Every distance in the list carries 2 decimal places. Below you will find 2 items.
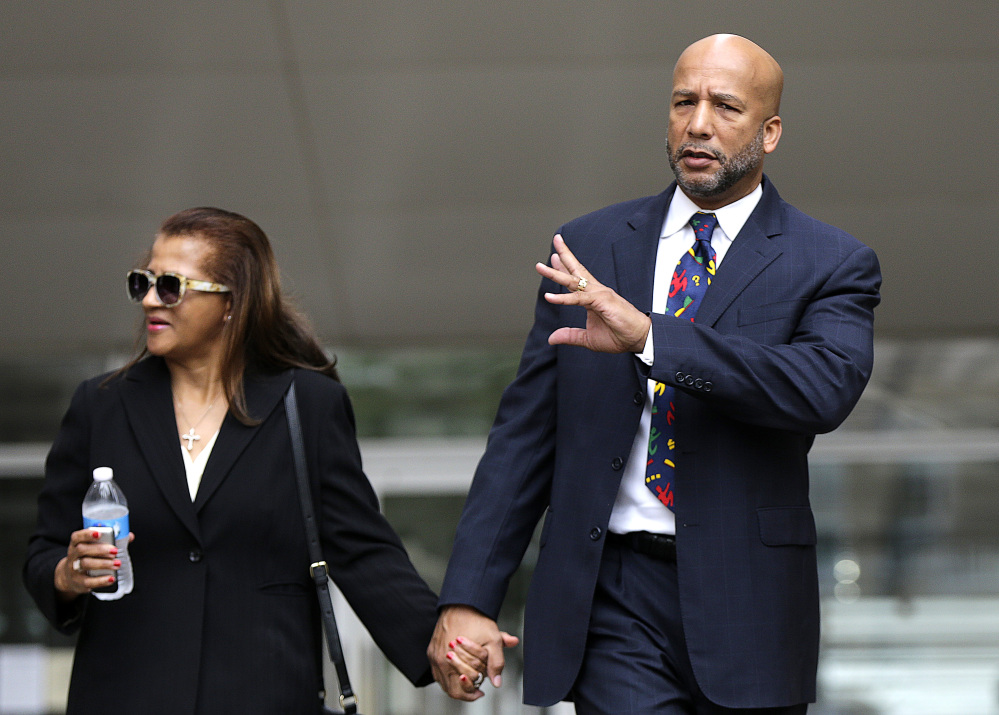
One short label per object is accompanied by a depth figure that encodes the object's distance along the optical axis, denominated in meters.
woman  7.17
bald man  6.27
